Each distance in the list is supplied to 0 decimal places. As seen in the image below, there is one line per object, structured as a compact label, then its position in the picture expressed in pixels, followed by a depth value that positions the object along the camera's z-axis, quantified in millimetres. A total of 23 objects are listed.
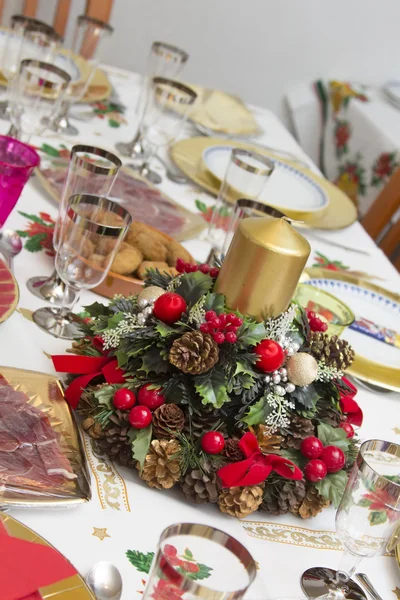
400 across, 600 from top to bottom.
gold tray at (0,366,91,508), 1237
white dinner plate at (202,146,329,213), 2202
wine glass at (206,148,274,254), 1853
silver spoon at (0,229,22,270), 1623
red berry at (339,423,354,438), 1424
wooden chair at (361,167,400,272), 2994
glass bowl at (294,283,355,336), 1629
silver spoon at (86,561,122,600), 1200
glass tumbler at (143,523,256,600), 1052
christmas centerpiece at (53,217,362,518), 1336
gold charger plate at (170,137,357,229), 2163
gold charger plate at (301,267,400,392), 1677
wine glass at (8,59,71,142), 1795
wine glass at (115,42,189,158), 2292
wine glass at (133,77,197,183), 2053
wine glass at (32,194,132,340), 1448
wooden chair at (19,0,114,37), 3064
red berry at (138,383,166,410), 1347
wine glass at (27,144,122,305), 1596
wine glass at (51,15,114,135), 2241
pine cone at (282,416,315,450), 1380
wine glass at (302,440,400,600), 1243
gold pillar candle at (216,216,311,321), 1387
